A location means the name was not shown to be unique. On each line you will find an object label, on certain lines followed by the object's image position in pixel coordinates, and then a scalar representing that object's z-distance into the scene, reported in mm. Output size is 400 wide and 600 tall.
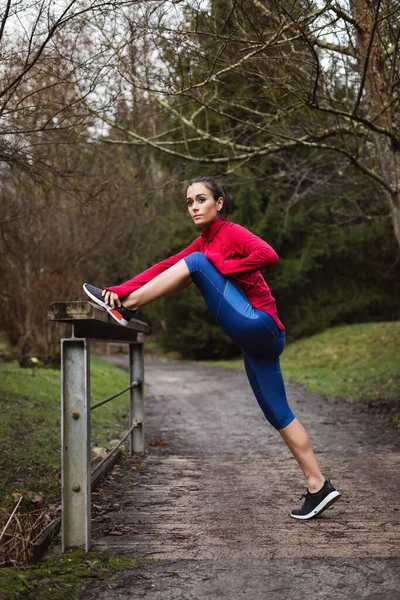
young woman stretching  3586
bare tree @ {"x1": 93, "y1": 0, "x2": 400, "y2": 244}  5371
